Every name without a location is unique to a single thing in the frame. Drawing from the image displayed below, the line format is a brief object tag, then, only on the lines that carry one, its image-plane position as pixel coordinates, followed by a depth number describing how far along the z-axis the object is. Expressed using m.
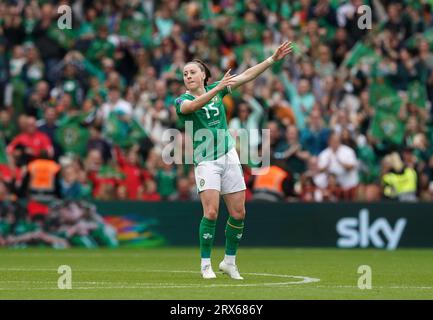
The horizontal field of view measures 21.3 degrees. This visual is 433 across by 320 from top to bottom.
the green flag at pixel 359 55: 25.77
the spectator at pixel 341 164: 23.19
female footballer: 14.08
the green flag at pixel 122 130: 23.86
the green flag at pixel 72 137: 23.62
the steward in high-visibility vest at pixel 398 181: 23.27
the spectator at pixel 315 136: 23.75
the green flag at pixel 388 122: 24.52
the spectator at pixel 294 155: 23.22
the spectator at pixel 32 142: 23.05
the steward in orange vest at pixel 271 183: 22.92
